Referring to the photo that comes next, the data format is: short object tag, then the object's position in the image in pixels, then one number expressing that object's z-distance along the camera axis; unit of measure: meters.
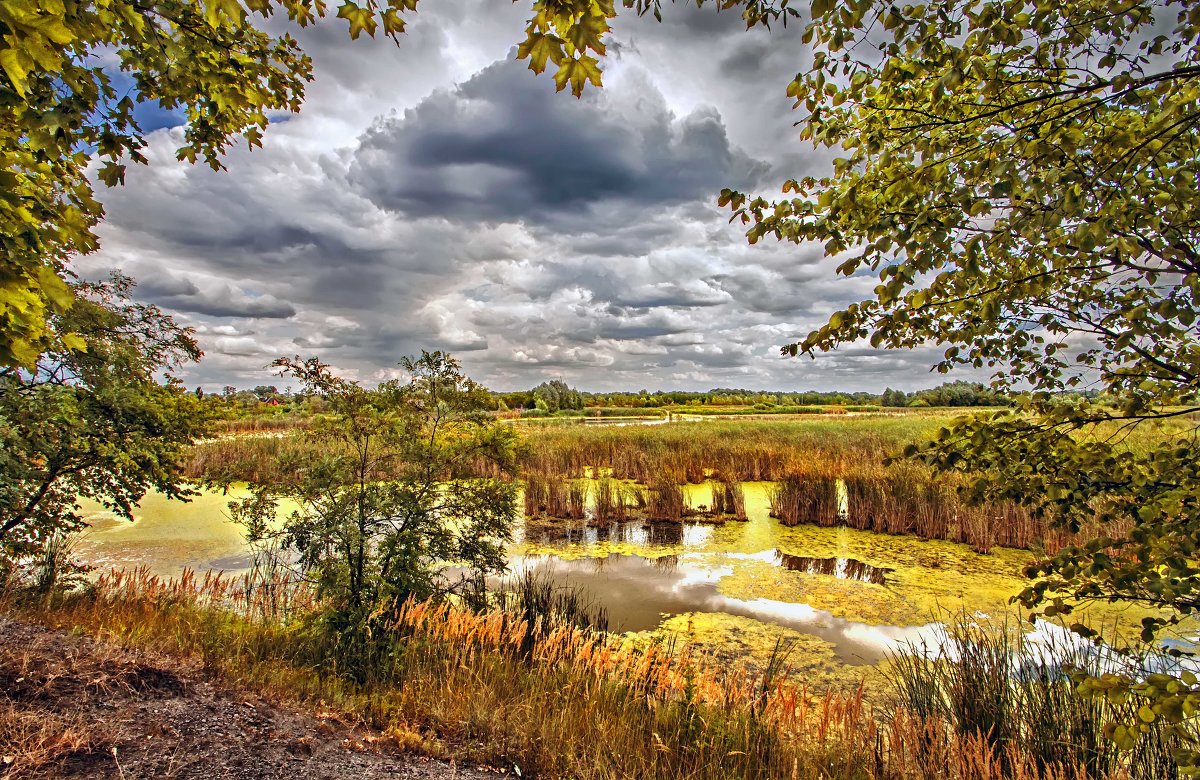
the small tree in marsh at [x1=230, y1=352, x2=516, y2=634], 4.26
